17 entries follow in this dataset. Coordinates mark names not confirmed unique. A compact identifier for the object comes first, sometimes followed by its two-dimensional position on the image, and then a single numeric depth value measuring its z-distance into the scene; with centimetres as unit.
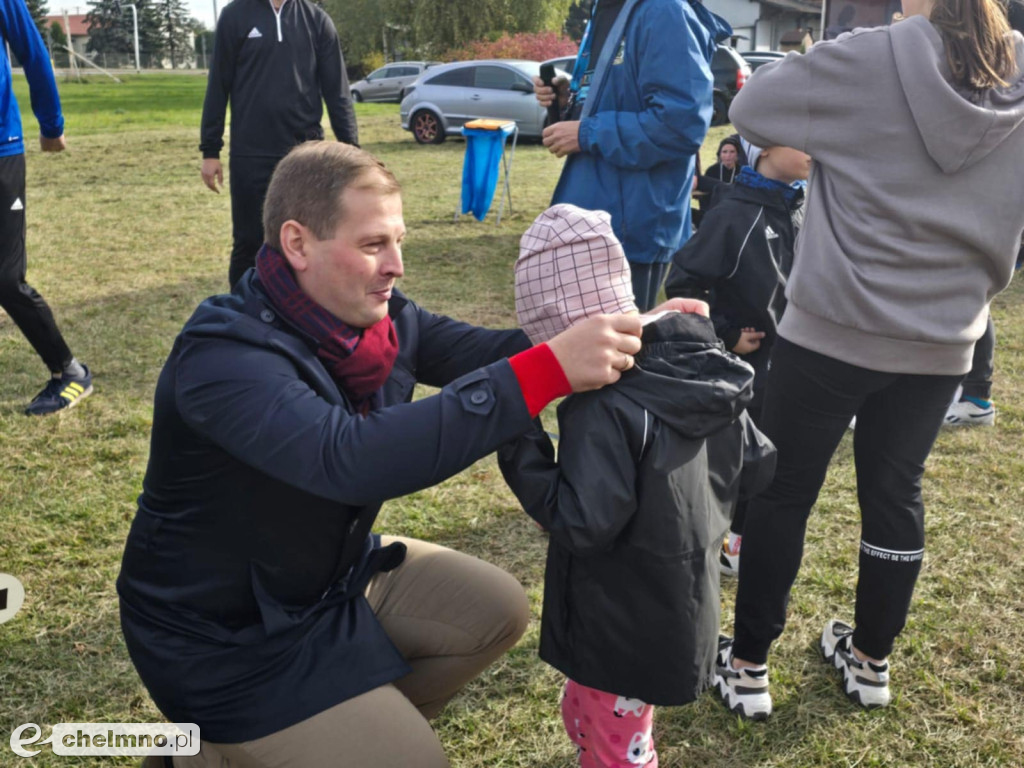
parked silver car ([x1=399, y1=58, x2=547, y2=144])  1677
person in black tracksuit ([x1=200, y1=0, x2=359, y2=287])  471
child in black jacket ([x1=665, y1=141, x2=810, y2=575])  302
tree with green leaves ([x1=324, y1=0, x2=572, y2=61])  3603
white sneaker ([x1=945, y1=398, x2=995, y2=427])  461
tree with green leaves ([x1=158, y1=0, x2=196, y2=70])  8944
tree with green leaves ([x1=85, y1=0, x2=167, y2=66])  8369
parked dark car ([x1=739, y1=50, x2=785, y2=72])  2244
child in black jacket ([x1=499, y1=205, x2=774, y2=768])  173
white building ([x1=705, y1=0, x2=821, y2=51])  4391
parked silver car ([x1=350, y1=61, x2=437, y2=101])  2739
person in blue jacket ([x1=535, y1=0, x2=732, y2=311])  304
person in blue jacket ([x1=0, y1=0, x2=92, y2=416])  413
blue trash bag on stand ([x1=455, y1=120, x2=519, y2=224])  897
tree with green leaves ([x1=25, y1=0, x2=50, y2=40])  7493
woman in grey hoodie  199
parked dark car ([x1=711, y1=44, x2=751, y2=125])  1684
